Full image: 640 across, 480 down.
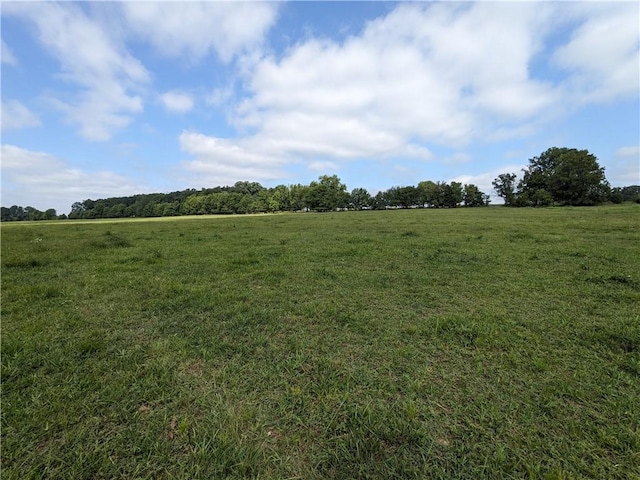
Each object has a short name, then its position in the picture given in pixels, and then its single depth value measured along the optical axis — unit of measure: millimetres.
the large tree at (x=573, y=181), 67500
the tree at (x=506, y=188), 88650
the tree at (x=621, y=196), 66688
